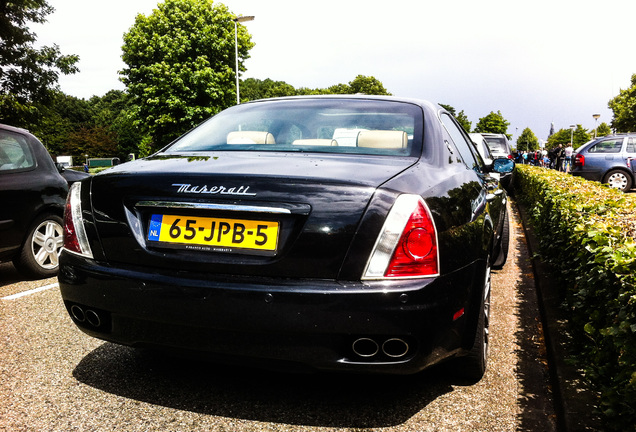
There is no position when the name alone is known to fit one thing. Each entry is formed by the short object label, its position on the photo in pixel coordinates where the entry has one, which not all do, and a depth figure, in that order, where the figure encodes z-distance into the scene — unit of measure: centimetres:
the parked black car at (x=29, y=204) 580
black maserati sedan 247
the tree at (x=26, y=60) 2883
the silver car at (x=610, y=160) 1827
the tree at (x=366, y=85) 9131
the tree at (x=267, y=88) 11139
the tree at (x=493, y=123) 10594
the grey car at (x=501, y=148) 1960
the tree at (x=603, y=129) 11959
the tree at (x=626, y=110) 6538
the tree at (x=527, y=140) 15523
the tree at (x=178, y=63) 3903
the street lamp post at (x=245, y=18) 2916
